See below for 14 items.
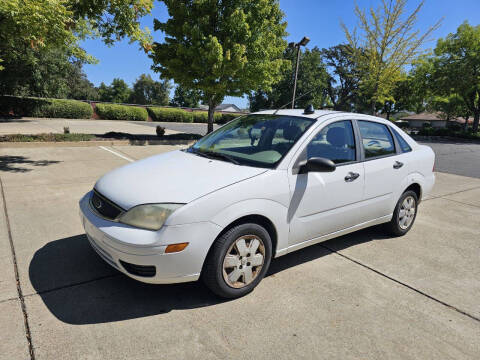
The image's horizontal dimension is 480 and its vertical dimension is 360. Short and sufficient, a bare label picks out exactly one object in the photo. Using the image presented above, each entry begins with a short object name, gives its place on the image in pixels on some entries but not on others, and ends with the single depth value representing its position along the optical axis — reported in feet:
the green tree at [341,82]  192.48
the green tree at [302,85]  149.18
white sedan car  8.20
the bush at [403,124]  205.79
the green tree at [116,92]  274.36
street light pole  56.56
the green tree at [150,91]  257.67
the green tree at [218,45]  41.24
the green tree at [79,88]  148.39
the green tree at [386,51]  59.00
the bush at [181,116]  114.32
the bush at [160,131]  49.42
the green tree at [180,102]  275.24
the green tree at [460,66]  94.89
